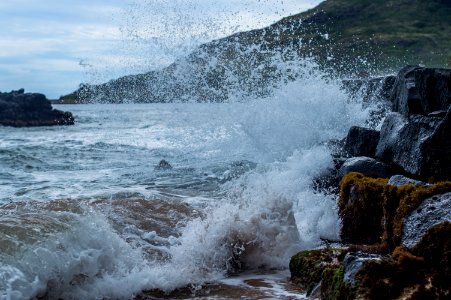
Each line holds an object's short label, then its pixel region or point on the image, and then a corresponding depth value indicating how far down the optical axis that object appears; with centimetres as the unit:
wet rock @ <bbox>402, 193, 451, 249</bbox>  465
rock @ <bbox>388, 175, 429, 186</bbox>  595
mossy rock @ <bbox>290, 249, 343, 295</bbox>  569
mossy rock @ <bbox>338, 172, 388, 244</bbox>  682
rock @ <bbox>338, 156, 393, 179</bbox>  835
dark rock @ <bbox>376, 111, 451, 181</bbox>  705
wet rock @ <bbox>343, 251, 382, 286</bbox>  434
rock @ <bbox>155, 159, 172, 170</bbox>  1789
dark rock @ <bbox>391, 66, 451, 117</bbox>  950
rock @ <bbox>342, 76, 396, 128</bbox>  1563
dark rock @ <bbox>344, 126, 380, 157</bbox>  1046
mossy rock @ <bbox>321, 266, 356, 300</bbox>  433
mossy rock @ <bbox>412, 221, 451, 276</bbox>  414
